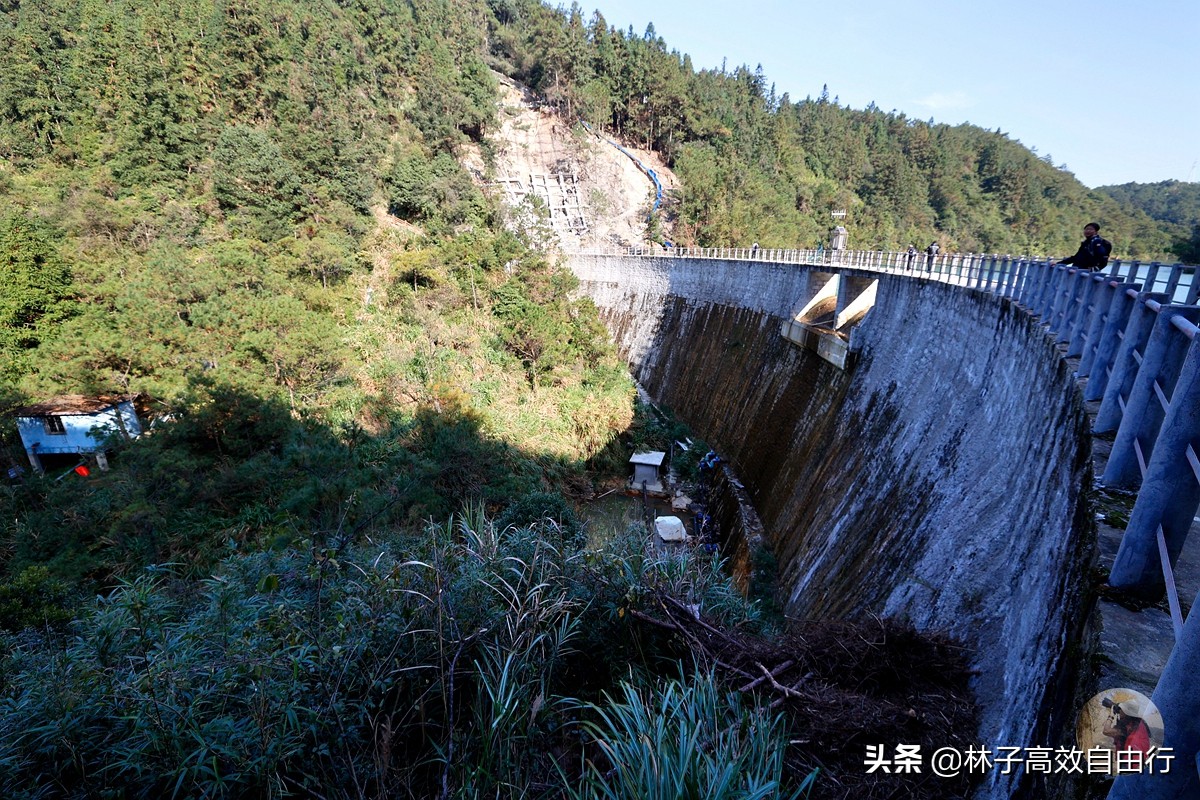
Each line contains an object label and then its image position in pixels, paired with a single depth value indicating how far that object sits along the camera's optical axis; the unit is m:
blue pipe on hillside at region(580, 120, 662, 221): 55.16
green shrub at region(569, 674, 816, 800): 2.91
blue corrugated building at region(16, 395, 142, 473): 21.17
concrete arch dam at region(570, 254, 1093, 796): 4.09
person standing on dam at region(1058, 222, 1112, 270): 7.77
